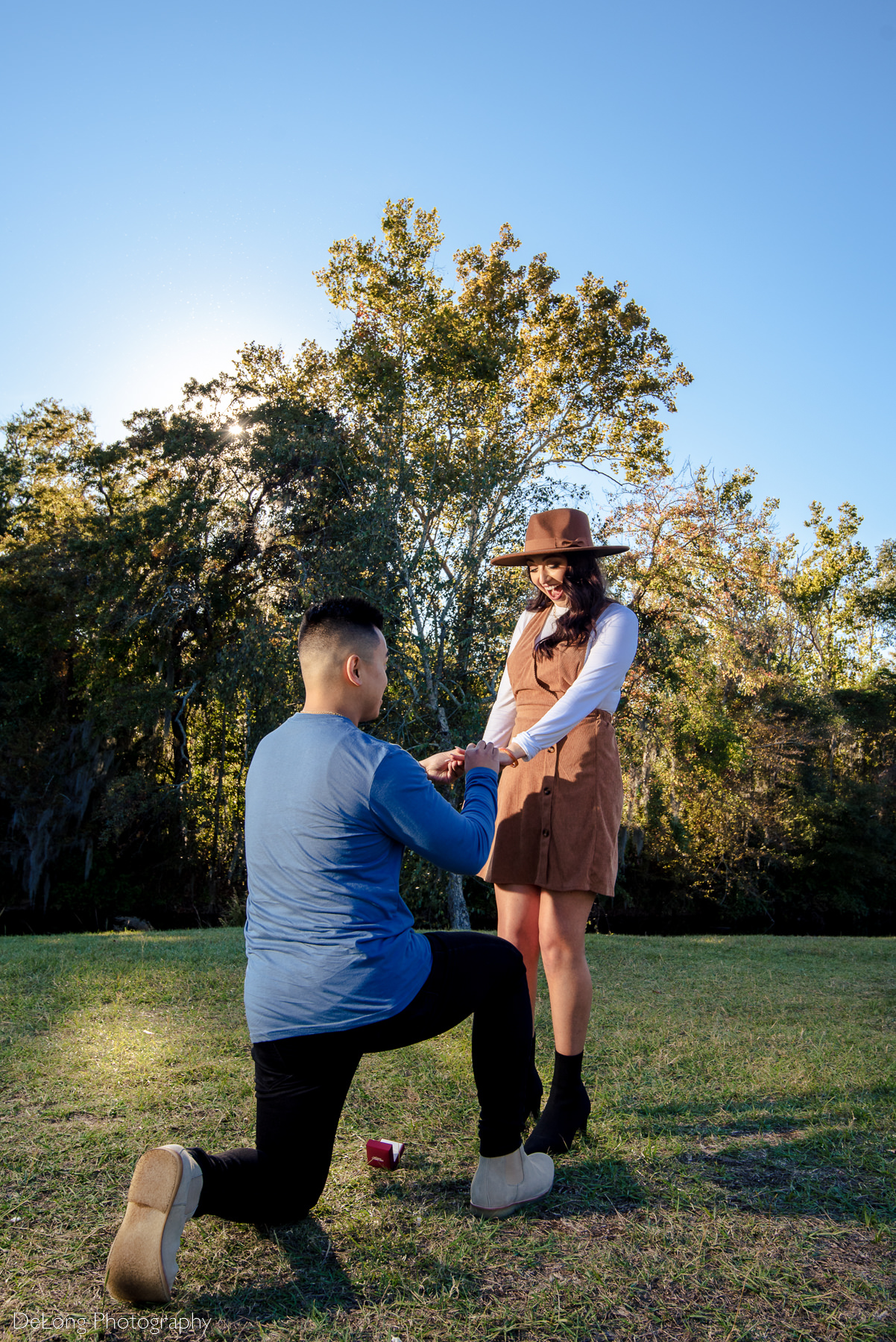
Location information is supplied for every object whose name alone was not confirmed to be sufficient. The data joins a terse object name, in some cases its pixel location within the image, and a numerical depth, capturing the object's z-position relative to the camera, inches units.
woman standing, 108.8
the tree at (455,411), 494.3
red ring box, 94.9
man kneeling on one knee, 76.9
